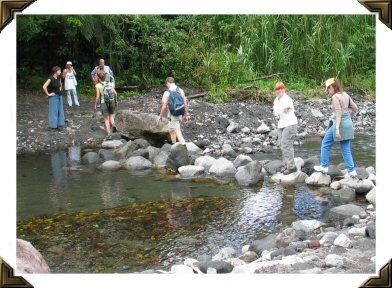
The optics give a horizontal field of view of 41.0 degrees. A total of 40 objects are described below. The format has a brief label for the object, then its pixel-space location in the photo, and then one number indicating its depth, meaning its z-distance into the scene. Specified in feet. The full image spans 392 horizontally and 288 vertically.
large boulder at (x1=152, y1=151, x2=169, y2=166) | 34.01
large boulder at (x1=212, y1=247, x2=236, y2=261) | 18.81
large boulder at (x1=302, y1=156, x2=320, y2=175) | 30.43
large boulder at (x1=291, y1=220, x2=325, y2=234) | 20.50
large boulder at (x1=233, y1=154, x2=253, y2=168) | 32.30
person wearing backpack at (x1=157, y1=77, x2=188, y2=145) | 34.96
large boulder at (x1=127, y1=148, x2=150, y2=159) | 35.64
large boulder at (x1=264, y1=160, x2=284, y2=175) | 31.04
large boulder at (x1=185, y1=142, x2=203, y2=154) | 38.37
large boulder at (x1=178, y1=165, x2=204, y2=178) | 31.50
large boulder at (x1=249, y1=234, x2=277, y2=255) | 19.34
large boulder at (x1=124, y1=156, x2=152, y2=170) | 33.58
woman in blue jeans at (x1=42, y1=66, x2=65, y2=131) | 41.16
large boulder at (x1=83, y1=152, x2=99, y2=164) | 35.49
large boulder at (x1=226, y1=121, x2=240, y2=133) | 43.96
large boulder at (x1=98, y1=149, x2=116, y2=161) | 36.04
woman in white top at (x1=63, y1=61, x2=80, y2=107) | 47.85
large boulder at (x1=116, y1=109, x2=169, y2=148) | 39.86
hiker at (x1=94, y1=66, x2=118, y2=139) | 40.50
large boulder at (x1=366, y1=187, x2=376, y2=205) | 24.40
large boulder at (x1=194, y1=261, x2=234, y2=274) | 16.63
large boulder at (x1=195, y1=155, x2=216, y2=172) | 32.45
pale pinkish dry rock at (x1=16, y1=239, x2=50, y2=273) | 13.84
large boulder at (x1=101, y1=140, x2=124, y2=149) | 40.11
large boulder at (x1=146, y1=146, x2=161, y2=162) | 35.08
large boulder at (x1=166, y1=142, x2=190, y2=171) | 32.73
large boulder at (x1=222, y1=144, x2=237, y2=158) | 36.96
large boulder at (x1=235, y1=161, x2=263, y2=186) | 29.09
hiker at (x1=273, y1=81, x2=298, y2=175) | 28.84
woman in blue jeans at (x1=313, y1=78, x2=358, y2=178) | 26.22
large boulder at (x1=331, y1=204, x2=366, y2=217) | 23.19
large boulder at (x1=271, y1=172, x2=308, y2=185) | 29.01
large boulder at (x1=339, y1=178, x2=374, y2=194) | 25.91
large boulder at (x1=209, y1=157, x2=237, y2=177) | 31.04
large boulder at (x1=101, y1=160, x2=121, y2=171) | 33.69
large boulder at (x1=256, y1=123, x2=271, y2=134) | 44.06
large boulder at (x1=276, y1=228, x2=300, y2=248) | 19.51
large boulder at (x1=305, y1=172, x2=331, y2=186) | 27.96
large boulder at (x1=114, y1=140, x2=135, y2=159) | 36.59
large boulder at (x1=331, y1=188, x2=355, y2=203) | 25.59
